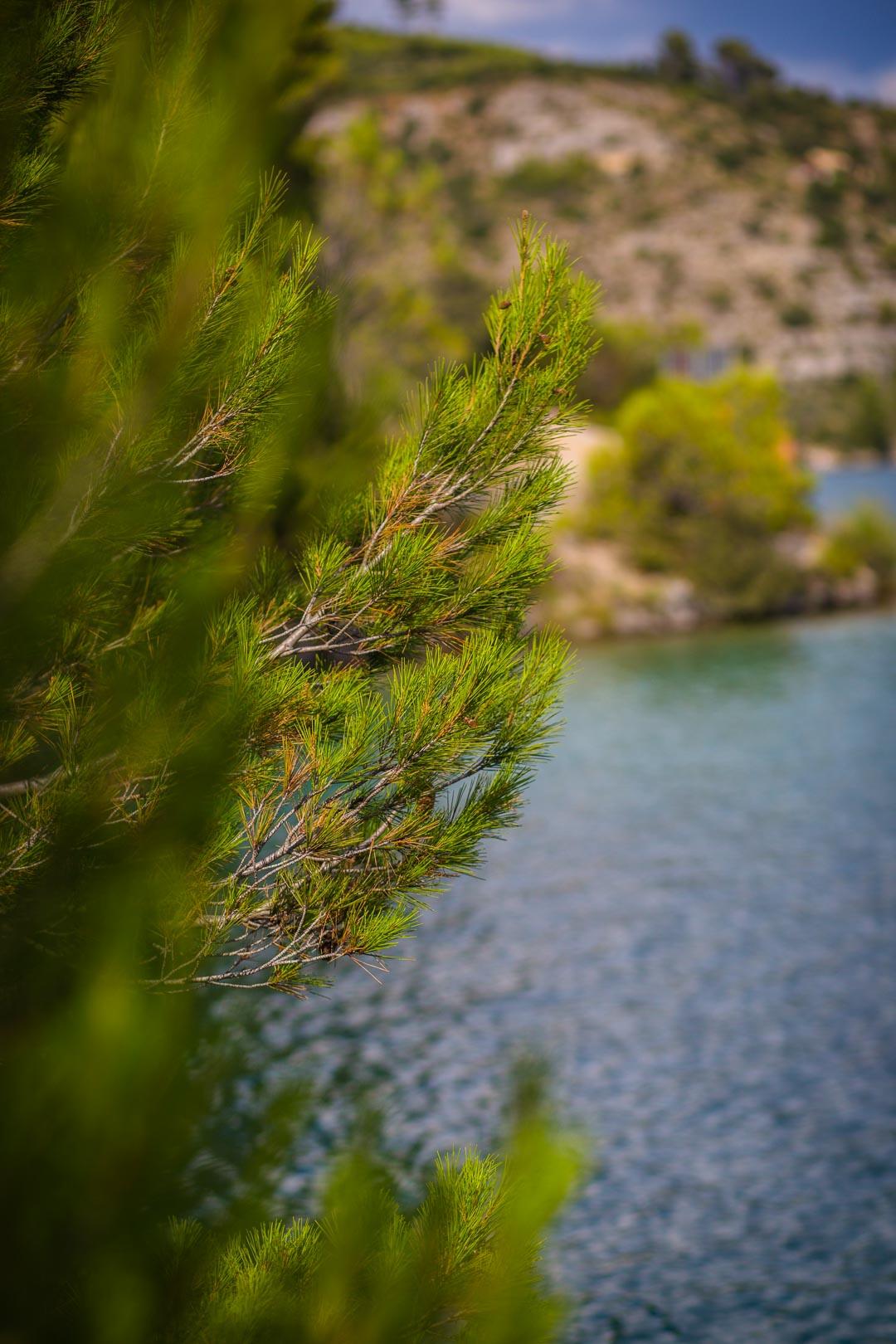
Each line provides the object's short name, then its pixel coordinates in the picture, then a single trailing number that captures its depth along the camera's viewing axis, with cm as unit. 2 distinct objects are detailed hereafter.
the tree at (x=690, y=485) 3859
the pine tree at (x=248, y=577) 308
